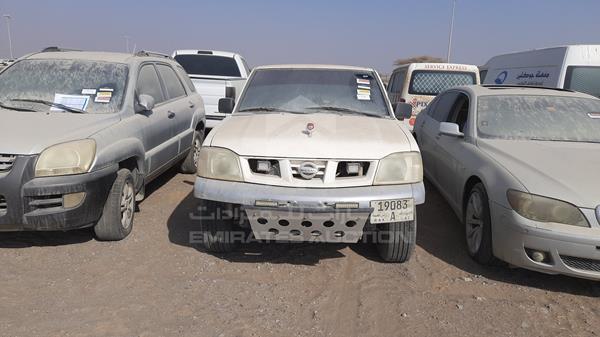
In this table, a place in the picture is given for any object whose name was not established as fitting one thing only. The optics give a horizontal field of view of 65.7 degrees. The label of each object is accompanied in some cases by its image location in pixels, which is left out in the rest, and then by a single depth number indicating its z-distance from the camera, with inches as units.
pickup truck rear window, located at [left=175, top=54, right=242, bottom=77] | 379.2
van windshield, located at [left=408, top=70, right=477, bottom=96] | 352.8
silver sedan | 129.7
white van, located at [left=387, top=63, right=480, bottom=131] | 351.3
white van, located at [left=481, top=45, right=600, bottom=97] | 310.7
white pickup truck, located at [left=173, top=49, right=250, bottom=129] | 375.6
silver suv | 139.9
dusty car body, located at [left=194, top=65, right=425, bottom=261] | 129.0
